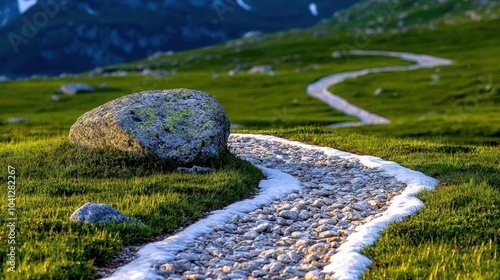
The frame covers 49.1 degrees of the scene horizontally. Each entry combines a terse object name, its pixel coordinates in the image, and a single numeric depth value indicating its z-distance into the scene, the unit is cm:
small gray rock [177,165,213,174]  2108
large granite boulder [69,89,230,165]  2203
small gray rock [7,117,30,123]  6012
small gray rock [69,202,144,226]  1353
